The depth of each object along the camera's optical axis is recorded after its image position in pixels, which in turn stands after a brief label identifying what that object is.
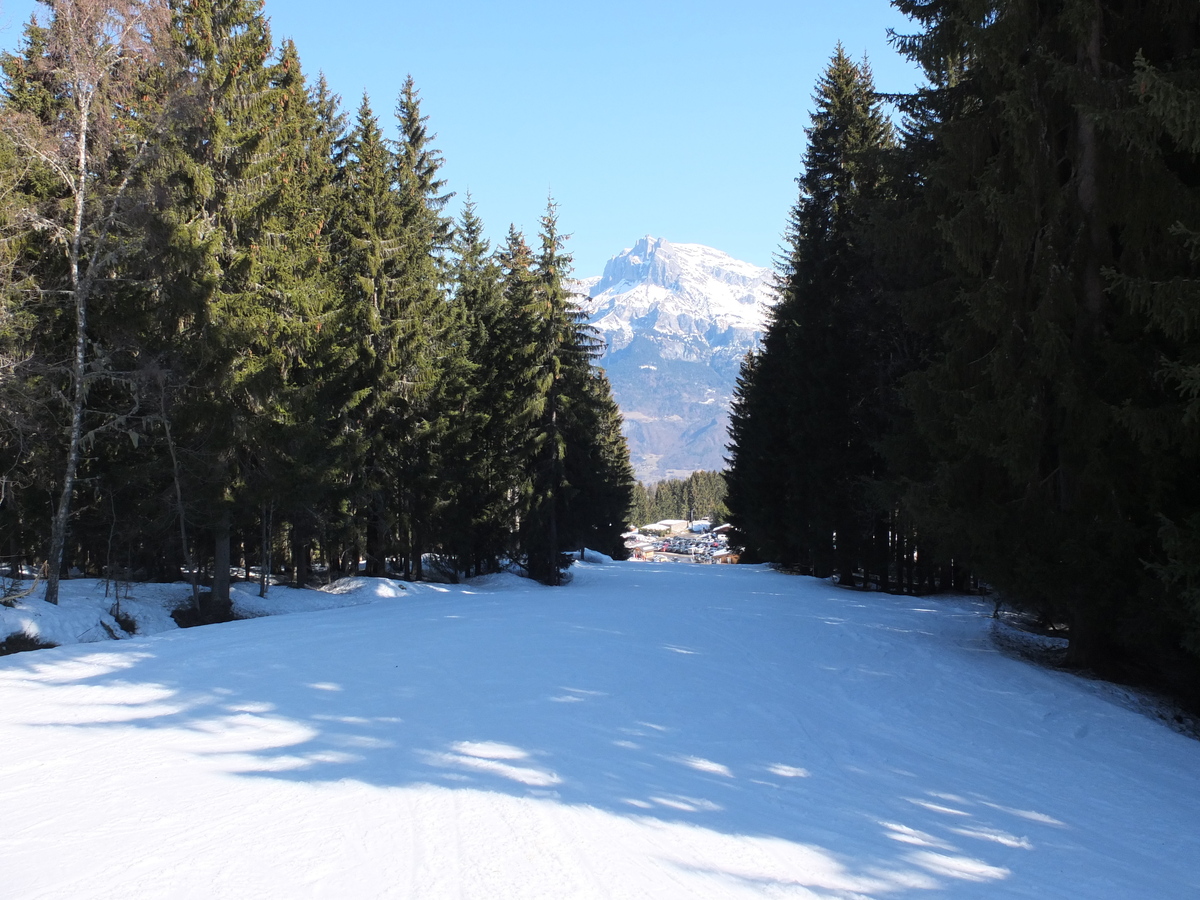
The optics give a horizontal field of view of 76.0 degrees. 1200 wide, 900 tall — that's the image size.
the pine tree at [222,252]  16.08
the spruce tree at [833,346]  22.16
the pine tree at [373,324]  22.59
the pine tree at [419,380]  23.72
